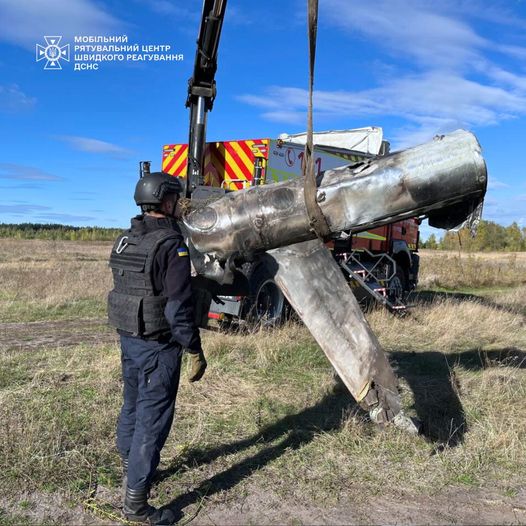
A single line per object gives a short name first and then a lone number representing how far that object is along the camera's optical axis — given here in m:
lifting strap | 3.26
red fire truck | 8.48
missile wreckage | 3.22
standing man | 3.21
